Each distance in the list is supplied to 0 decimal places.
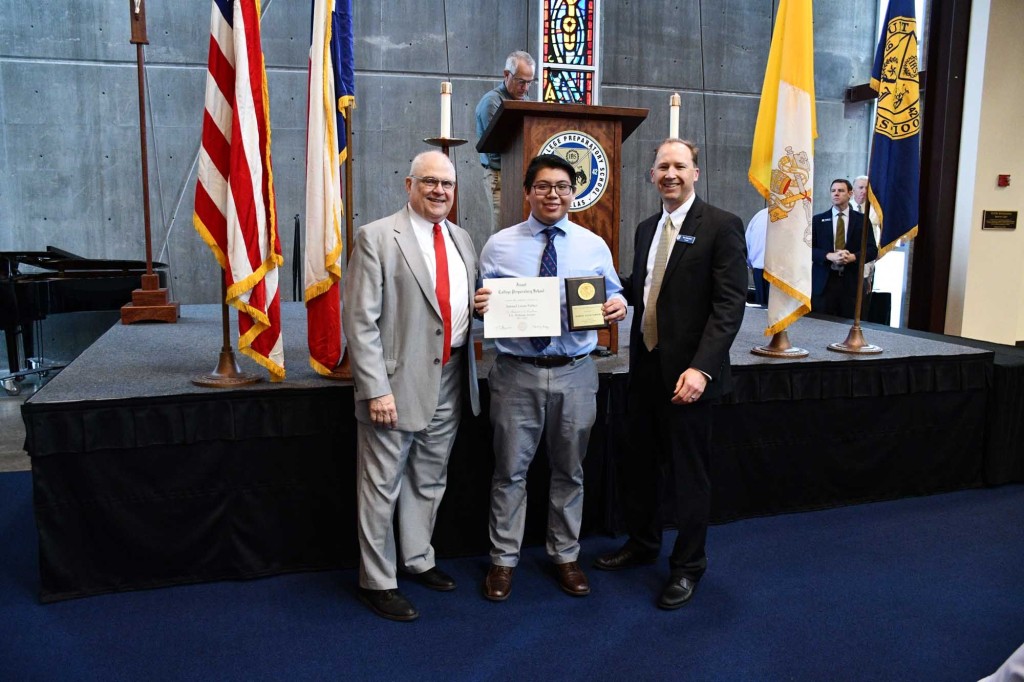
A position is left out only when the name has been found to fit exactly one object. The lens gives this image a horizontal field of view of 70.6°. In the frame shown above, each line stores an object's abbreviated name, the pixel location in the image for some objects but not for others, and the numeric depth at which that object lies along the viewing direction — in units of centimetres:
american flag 286
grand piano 494
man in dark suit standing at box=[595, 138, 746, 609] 238
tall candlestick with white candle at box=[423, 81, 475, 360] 292
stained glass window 775
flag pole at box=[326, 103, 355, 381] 303
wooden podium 331
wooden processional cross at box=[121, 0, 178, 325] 495
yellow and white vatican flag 377
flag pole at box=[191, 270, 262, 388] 291
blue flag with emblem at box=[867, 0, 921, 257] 392
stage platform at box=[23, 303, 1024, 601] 255
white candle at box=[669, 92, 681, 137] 330
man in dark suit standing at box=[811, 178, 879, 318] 550
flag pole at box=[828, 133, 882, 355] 376
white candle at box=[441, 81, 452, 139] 290
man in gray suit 231
